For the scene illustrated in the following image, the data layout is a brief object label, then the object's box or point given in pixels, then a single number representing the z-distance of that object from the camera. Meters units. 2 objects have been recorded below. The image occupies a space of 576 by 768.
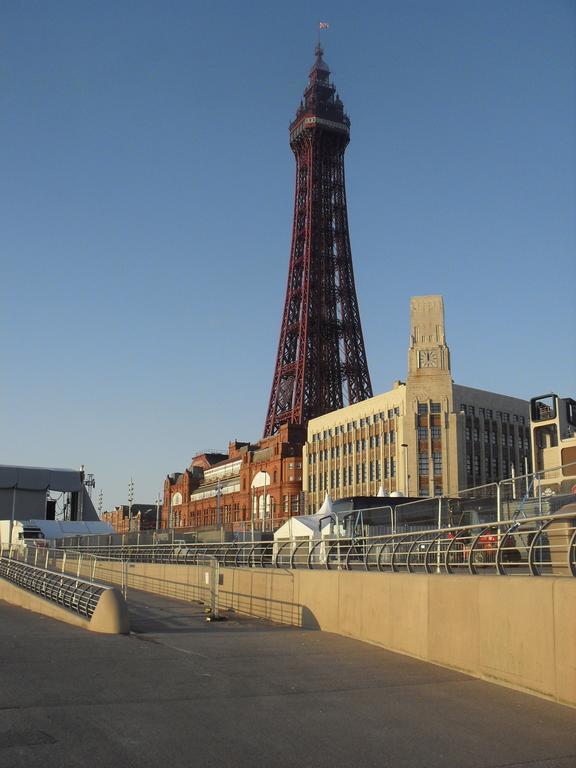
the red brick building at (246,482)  101.38
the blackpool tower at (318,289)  120.25
